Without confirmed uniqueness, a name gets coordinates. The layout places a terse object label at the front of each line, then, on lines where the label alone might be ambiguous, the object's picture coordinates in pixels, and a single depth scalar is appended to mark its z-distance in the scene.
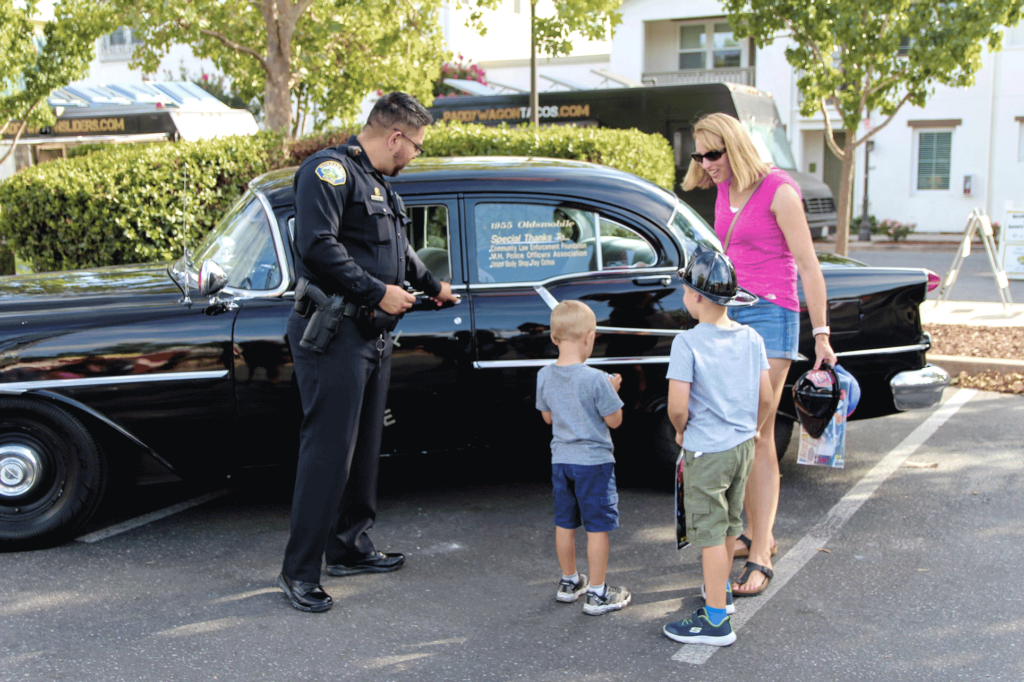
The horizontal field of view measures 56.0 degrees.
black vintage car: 4.03
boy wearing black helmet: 3.17
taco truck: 14.90
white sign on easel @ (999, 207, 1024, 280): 12.12
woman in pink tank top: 3.53
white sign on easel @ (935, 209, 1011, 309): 9.87
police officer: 3.38
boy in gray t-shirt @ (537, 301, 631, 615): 3.42
